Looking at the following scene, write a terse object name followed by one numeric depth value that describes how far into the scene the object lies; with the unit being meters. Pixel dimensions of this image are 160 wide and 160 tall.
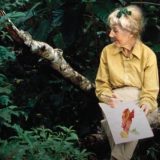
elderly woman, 3.96
